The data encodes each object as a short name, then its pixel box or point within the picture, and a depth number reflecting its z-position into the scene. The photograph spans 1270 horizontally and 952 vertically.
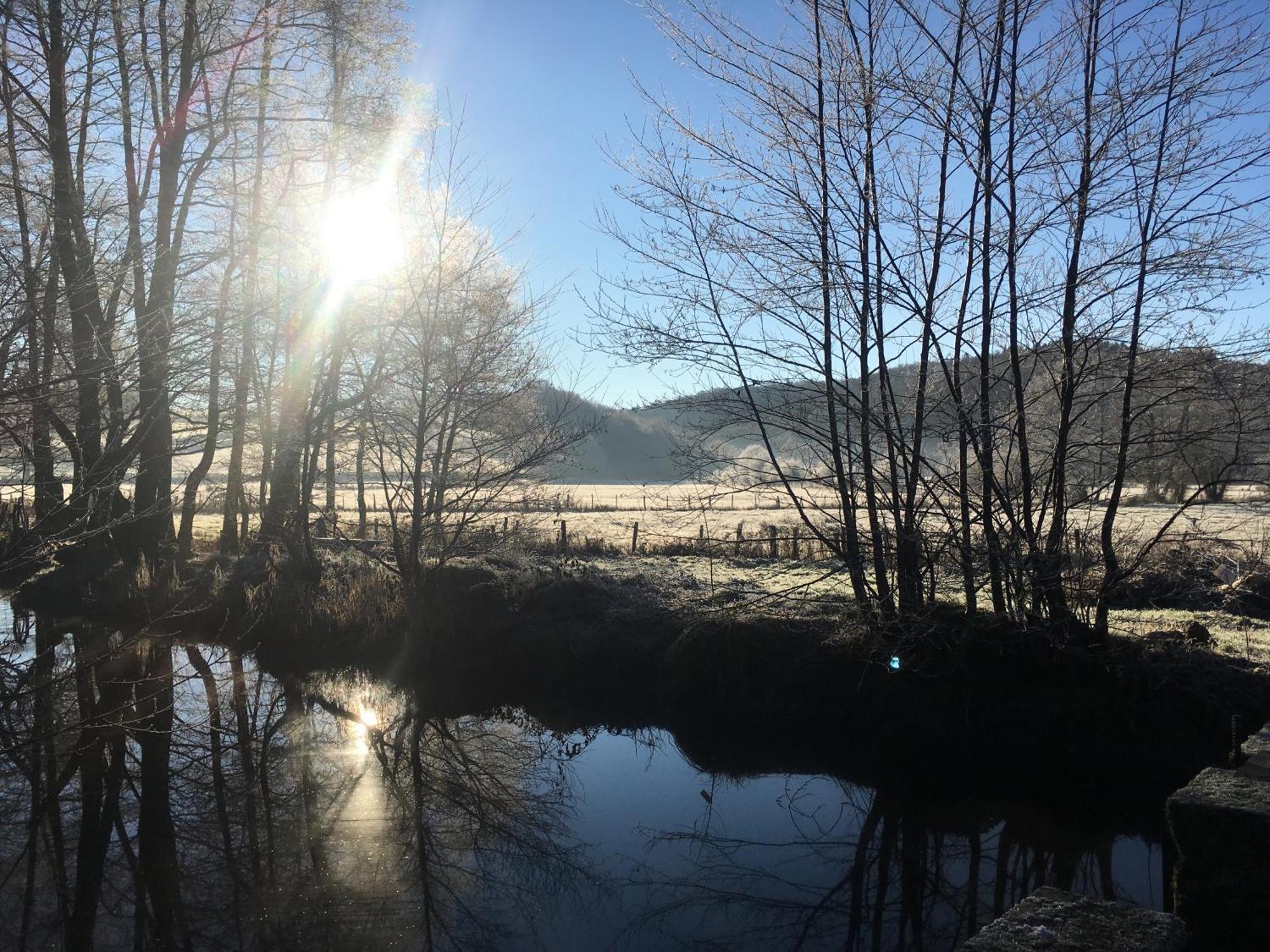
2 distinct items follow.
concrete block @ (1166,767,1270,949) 3.54
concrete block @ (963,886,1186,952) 3.03
